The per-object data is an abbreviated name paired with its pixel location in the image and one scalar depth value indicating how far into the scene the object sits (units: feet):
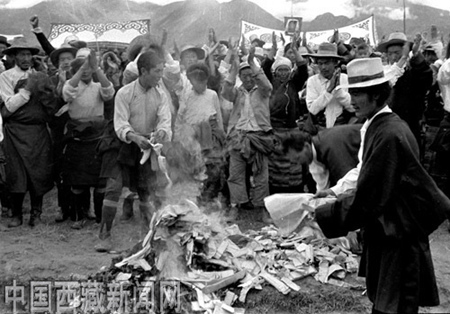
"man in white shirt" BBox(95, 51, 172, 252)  21.63
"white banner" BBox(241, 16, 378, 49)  55.51
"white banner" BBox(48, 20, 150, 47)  54.49
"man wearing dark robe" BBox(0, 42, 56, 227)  25.20
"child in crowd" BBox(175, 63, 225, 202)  26.45
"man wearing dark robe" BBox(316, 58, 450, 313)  11.14
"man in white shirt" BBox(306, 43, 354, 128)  24.29
